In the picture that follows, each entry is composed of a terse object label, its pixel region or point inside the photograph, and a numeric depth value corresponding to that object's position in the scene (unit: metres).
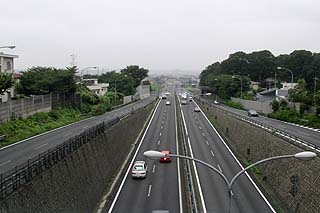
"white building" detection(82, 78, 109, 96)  94.79
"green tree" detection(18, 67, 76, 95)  52.40
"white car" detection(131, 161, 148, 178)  30.29
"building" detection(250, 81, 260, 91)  111.51
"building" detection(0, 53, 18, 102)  55.39
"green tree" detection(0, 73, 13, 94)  36.87
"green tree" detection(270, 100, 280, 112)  58.72
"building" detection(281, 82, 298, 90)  92.63
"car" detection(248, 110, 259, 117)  60.20
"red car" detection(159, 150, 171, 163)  36.25
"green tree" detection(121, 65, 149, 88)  144.07
